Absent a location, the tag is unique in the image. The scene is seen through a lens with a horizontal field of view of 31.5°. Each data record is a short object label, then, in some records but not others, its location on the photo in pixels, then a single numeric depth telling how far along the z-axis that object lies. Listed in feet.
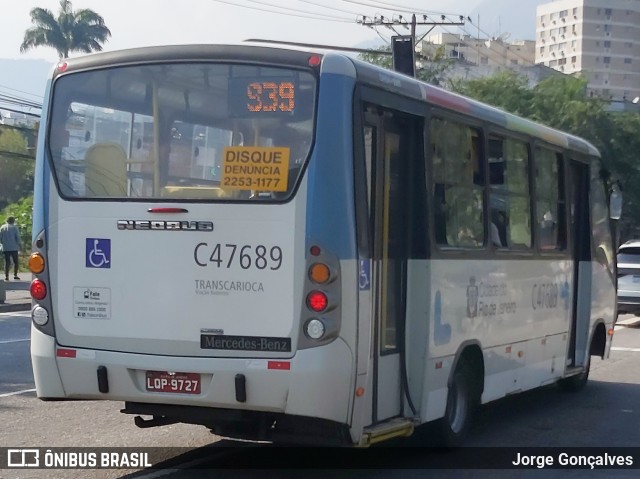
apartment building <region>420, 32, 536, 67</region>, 422.41
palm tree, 202.49
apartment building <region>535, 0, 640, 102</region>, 571.28
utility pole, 72.49
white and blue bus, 23.75
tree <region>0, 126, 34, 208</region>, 244.83
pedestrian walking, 89.45
